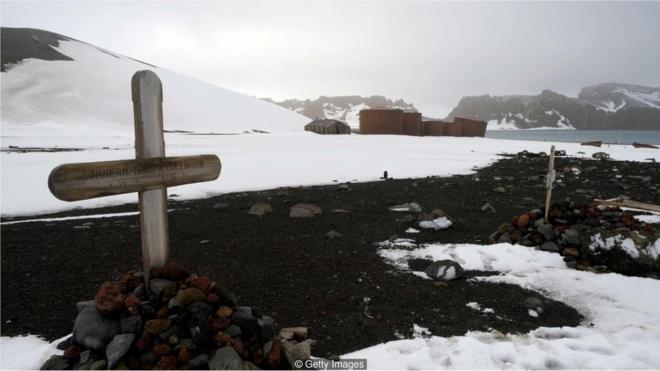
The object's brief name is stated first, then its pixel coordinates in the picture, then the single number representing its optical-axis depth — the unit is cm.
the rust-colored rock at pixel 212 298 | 345
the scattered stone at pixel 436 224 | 795
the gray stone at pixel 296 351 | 327
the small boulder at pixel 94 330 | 315
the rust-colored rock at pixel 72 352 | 316
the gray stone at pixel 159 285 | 352
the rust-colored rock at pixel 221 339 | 311
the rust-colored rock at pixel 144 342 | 308
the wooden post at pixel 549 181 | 671
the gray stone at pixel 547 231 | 655
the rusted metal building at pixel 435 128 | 5216
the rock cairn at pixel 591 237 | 547
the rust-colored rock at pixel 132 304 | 330
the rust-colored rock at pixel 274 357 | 318
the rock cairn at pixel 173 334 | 303
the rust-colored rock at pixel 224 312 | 336
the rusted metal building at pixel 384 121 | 4756
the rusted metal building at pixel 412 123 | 4880
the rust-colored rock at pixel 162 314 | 330
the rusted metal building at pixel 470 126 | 5522
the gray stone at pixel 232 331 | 326
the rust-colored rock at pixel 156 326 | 316
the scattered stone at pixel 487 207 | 976
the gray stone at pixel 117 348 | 297
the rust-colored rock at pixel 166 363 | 293
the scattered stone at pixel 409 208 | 962
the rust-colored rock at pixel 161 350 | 304
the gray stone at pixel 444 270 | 543
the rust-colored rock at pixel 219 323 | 321
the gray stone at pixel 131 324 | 318
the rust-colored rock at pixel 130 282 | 372
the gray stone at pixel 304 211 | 898
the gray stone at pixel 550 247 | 630
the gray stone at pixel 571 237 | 618
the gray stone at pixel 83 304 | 357
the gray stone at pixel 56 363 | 310
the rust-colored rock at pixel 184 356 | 299
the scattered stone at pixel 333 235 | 727
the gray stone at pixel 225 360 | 294
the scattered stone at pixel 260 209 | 914
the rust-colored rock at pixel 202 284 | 353
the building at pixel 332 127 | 4934
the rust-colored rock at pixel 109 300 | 327
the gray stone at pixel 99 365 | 297
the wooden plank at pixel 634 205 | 828
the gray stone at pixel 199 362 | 297
